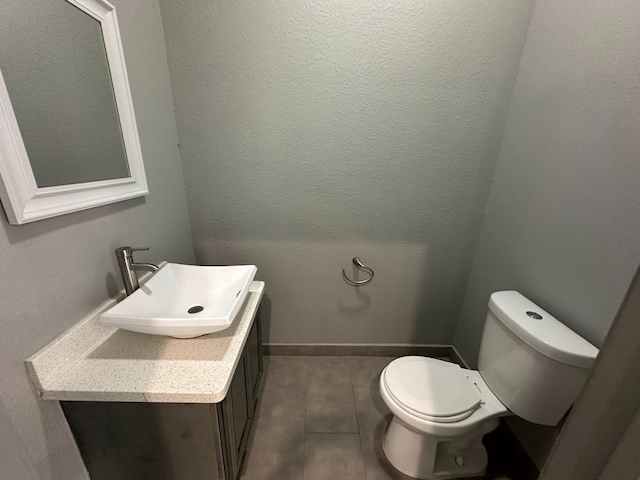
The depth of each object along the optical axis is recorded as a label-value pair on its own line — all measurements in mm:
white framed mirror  650
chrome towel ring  1637
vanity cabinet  787
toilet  923
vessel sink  836
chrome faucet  964
